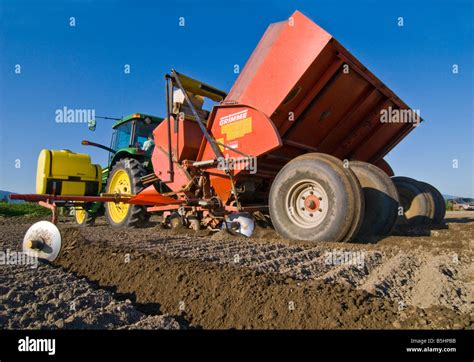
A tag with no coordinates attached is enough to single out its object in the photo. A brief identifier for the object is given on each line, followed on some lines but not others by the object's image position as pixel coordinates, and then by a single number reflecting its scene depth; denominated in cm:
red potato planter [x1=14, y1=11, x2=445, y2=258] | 366
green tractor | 637
